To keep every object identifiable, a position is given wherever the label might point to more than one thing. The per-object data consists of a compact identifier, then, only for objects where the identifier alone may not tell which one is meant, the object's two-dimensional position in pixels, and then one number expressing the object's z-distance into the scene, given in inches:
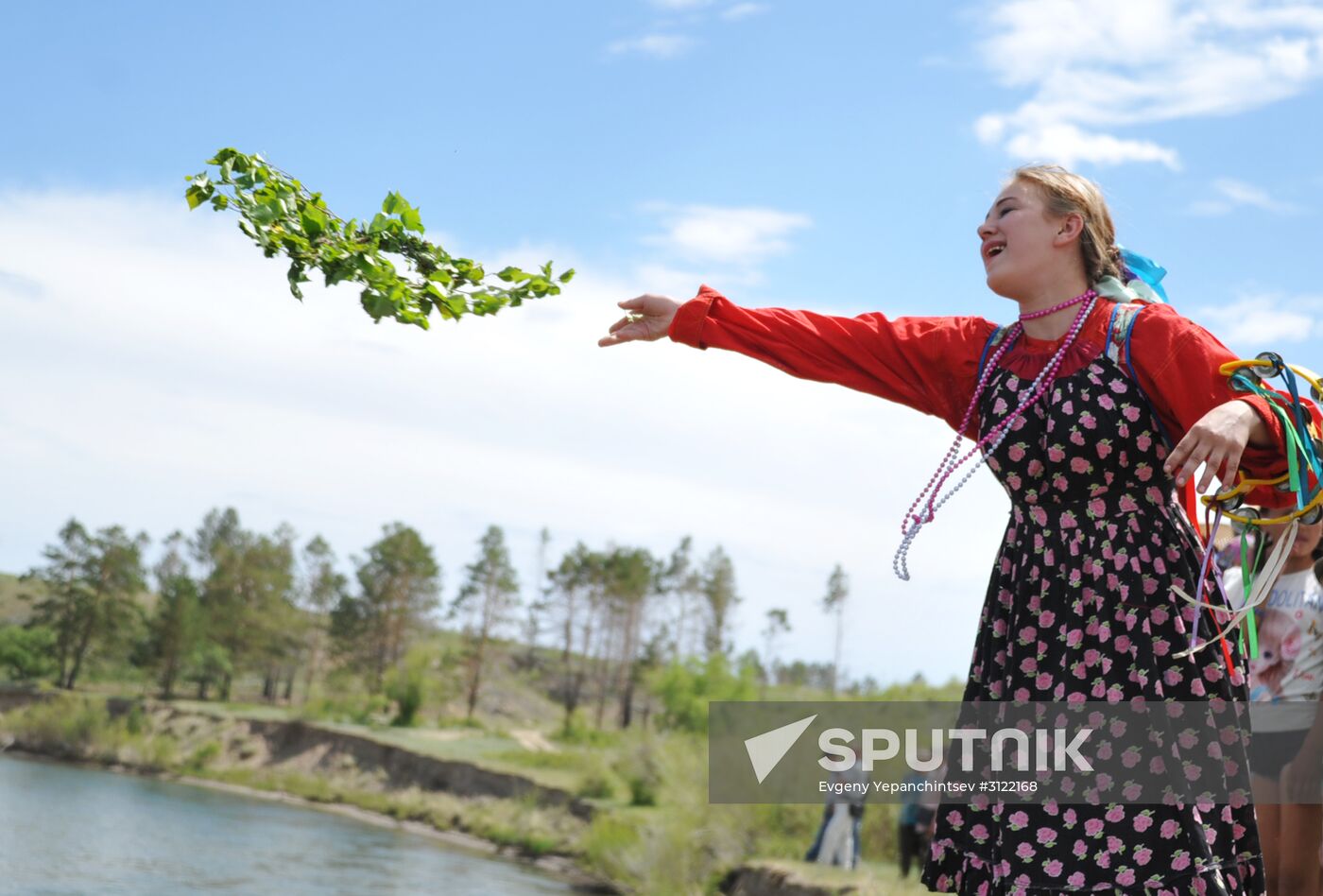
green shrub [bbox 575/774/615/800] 1320.1
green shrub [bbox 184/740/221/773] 1825.8
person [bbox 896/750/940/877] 584.7
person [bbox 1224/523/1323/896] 130.0
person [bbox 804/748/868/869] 664.4
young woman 87.7
